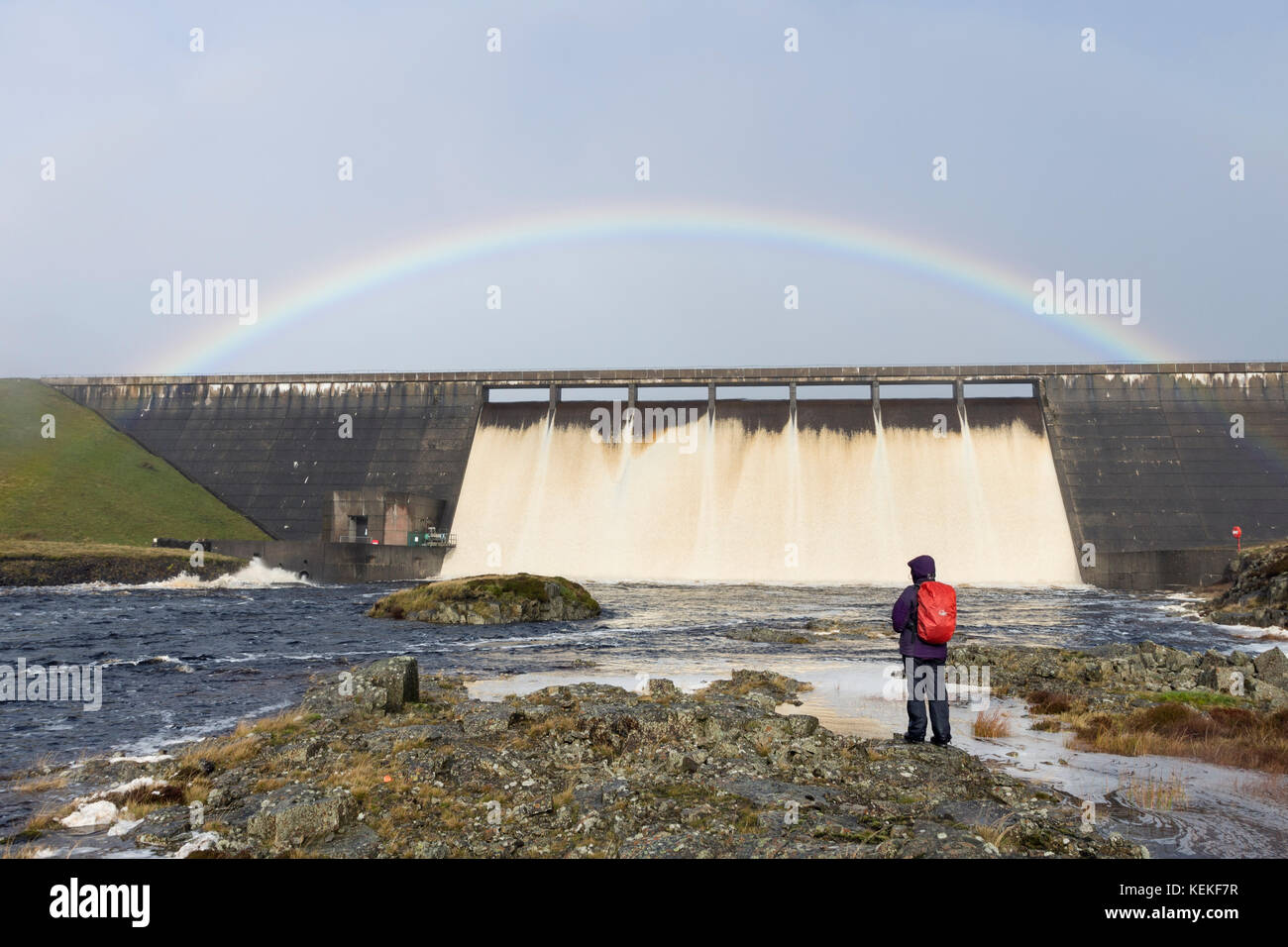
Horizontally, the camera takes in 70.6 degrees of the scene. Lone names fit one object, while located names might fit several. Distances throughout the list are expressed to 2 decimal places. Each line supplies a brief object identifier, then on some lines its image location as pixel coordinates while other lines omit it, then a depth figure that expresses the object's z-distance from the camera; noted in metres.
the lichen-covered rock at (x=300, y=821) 8.56
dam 60.78
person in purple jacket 11.07
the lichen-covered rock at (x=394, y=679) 15.09
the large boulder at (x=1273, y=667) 16.58
